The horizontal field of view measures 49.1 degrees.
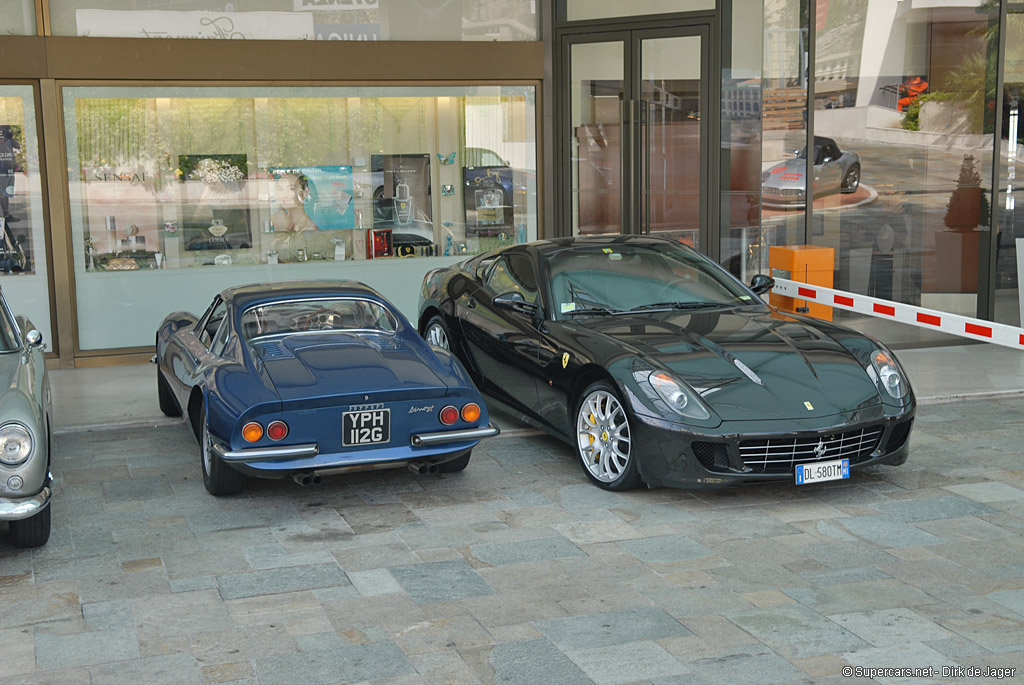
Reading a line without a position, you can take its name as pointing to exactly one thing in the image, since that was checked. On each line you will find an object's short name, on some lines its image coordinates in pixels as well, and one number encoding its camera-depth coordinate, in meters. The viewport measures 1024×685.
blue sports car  6.28
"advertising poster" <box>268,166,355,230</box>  12.48
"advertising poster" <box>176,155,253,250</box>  12.14
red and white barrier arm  7.59
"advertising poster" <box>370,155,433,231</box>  12.80
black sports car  6.38
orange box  10.05
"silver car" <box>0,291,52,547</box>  5.50
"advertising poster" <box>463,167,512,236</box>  13.20
